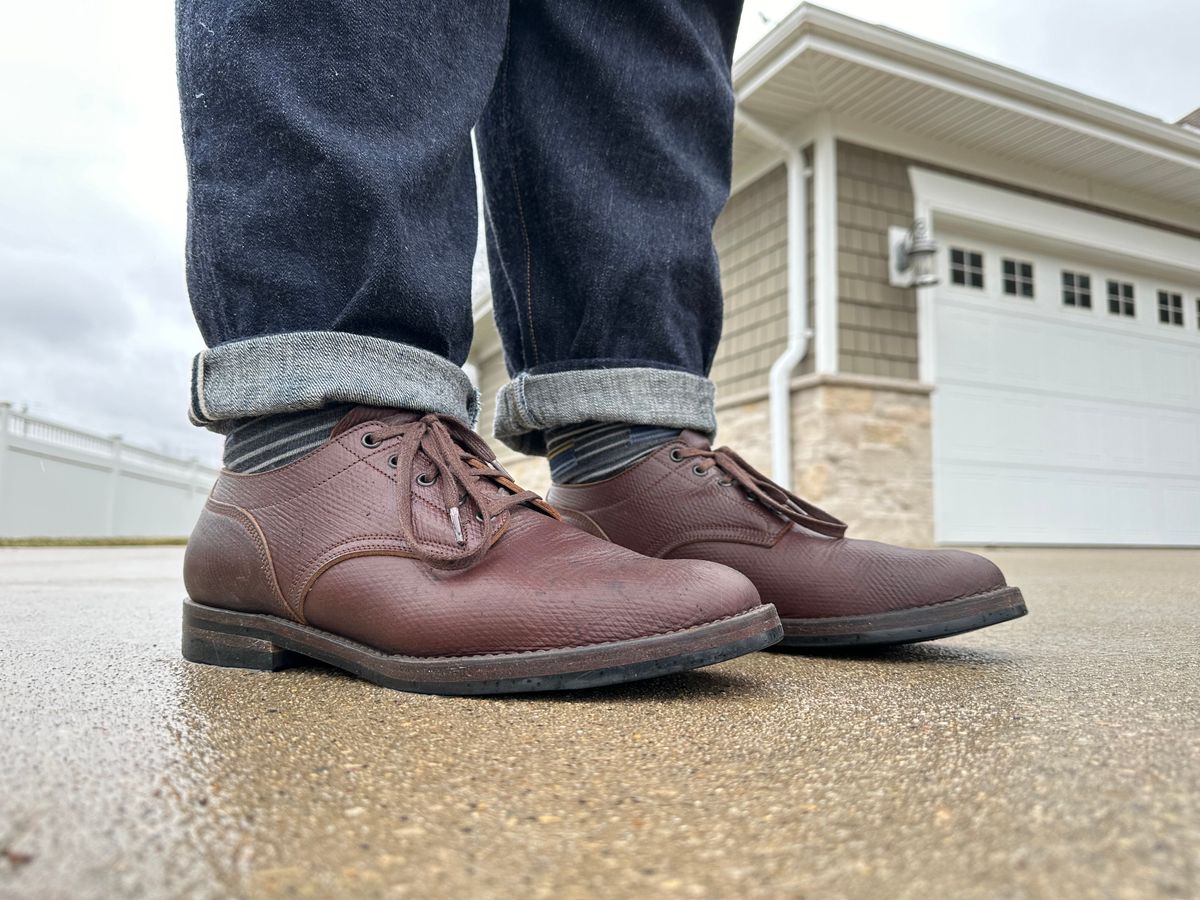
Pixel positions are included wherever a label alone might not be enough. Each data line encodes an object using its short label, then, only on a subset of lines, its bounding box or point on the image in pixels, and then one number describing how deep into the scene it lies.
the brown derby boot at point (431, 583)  0.60
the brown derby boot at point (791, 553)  0.77
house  4.55
